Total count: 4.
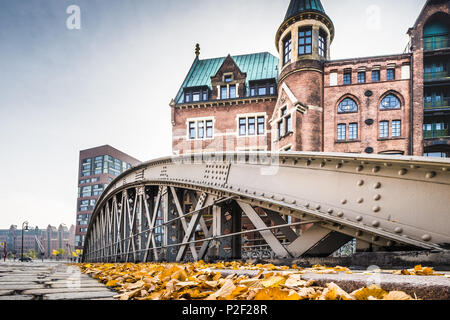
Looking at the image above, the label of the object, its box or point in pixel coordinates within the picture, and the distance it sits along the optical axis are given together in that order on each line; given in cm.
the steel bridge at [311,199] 276
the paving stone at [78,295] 165
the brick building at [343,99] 2028
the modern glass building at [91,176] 7806
